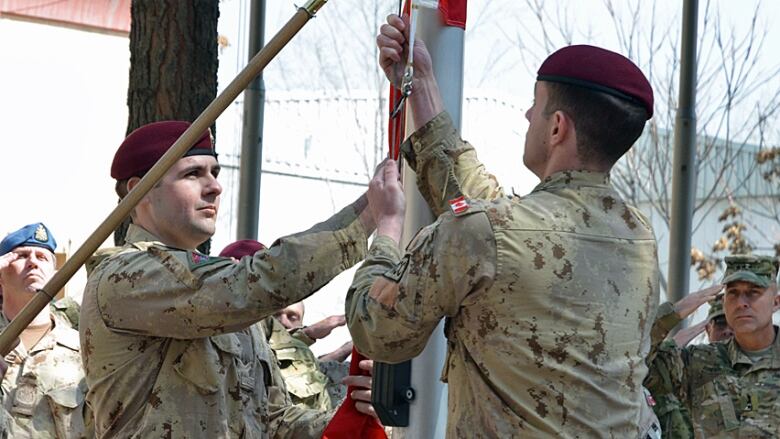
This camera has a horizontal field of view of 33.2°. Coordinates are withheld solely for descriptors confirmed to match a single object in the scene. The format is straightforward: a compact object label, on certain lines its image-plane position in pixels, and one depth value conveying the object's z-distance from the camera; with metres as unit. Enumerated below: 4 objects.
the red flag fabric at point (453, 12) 4.86
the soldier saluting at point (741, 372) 8.13
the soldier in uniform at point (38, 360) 7.14
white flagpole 4.84
